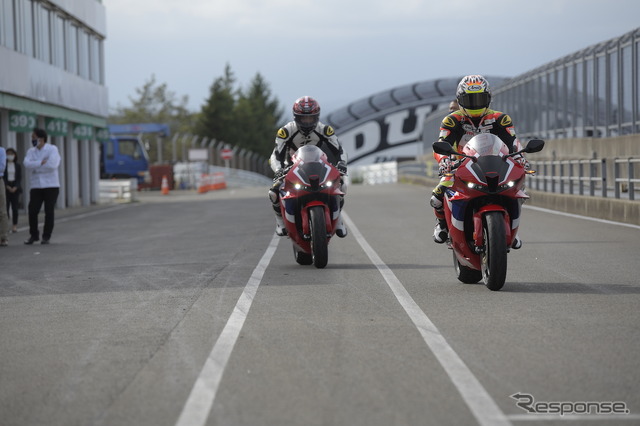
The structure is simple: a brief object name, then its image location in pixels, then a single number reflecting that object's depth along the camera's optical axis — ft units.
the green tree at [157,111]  460.96
